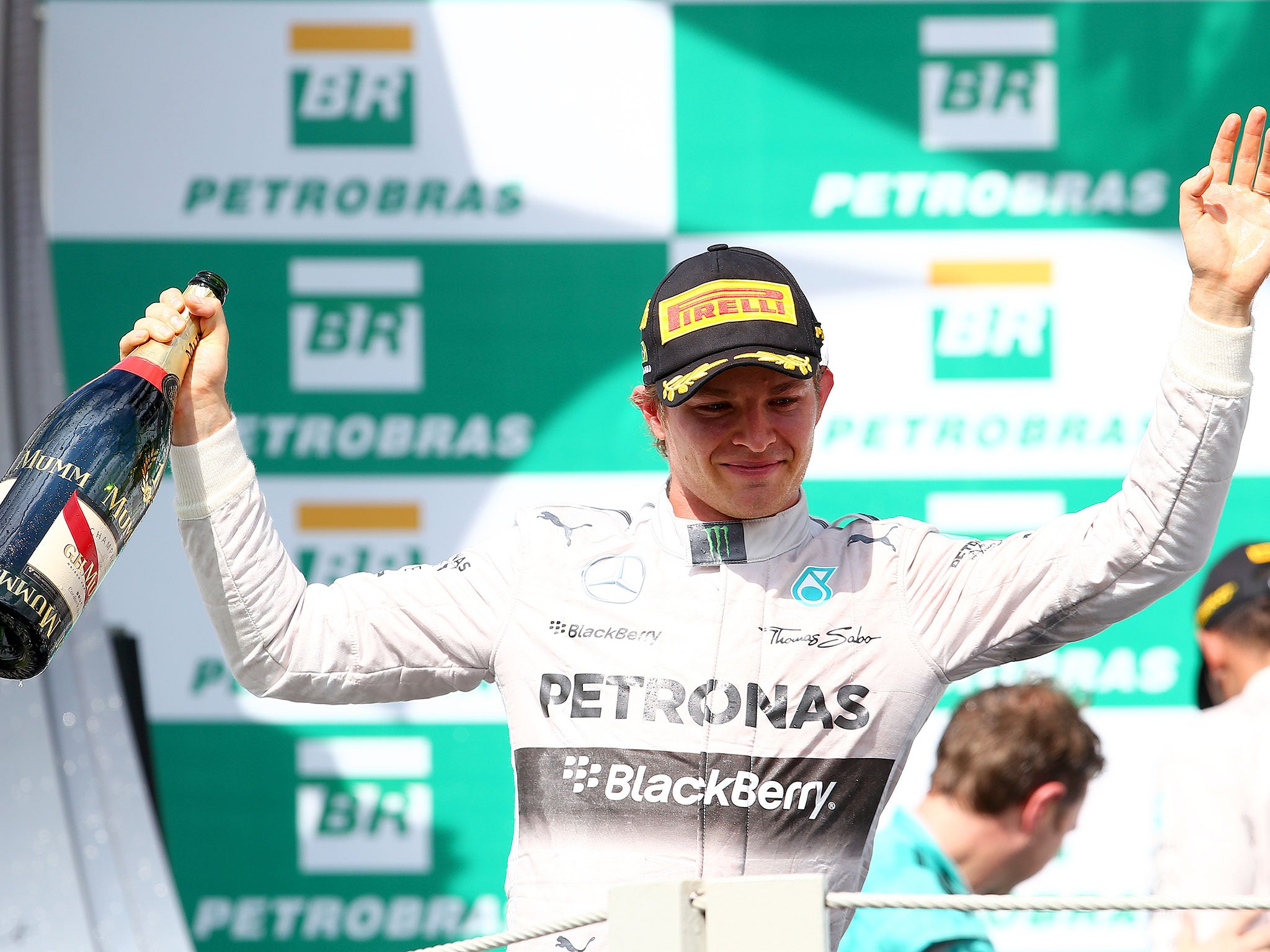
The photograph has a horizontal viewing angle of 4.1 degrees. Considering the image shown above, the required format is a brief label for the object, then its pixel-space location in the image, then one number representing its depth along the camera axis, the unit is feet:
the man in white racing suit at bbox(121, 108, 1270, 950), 50.24
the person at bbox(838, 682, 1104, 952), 51.75
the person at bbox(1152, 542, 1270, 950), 51.99
